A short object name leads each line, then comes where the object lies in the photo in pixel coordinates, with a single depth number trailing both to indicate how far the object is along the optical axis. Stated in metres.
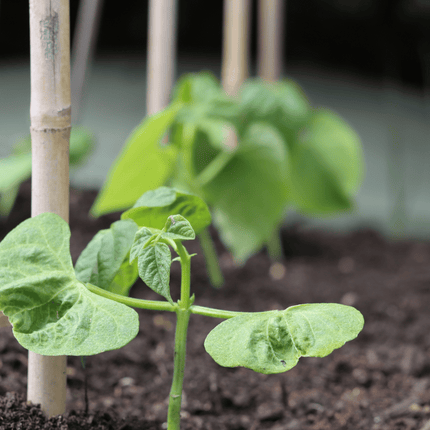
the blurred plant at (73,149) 1.01
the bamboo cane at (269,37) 1.25
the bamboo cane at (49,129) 0.54
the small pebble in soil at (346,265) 1.21
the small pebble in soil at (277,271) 1.13
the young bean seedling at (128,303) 0.51
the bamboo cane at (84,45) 1.18
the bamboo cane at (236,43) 1.14
